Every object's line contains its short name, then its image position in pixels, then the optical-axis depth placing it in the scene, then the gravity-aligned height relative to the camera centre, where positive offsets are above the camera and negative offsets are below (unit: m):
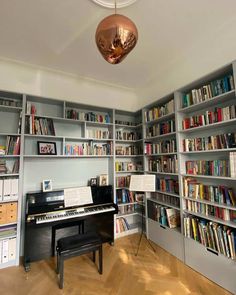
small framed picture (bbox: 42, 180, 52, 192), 2.69 -0.30
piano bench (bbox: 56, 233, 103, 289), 1.88 -0.96
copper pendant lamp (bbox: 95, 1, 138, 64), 1.19 +0.95
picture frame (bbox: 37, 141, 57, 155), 2.70 +0.31
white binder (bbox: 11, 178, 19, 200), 2.35 -0.30
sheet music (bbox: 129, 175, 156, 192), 2.61 -0.29
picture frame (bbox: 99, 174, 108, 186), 3.09 -0.26
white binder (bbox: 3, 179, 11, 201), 2.30 -0.30
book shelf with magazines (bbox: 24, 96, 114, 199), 2.69 +0.42
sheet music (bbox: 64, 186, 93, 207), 2.54 -0.47
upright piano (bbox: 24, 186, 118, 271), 2.28 -0.75
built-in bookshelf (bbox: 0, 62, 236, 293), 2.00 +0.11
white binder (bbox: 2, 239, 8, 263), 2.24 -1.12
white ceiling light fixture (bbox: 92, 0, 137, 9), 1.64 +1.62
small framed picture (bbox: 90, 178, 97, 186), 3.09 -0.30
